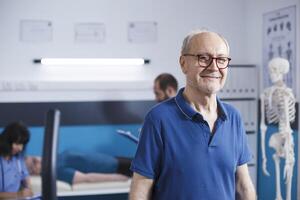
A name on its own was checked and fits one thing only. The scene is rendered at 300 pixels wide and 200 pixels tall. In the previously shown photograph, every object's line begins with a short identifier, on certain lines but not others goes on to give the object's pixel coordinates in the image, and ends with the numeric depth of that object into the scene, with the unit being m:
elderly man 1.49
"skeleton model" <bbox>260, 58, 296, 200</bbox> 3.76
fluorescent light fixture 4.55
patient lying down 4.30
